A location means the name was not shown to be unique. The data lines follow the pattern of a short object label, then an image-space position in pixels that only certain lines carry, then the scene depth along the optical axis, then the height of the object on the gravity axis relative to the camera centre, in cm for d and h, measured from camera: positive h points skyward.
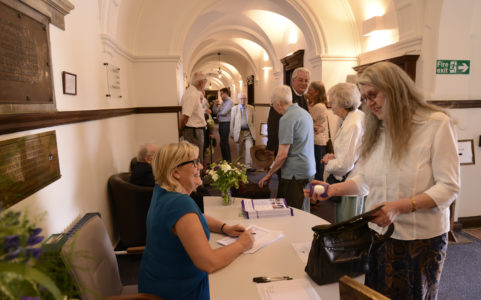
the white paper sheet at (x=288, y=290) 119 -71
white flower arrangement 221 -45
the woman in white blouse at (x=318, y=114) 409 -3
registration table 123 -70
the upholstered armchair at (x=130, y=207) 296 -89
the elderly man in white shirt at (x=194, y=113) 459 +3
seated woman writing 134 -57
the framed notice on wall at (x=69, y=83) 214 +25
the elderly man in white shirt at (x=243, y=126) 675 -27
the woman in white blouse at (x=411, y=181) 138 -33
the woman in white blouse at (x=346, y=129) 235 -14
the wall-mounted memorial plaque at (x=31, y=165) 139 -24
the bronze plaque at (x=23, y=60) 144 +31
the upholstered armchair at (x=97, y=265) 125 -68
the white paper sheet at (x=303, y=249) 149 -70
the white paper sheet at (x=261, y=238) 160 -69
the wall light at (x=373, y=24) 434 +124
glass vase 232 -63
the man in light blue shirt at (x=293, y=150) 277 -35
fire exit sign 356 +50
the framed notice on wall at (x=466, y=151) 369 -51
